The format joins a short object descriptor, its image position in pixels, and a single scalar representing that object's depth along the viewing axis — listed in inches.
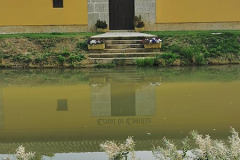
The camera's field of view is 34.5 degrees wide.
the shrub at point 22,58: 472.4
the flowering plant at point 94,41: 496.7
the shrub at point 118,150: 125.7
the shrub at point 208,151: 121.1
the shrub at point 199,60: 466.6
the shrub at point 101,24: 627.2
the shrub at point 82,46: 507.5
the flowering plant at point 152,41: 496.7
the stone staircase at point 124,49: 486.0
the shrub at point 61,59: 469.1
